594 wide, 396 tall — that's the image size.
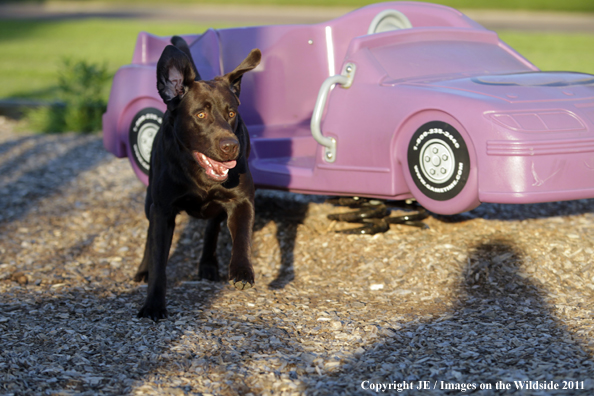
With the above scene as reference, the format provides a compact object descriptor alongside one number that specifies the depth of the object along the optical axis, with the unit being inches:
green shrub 351.9
